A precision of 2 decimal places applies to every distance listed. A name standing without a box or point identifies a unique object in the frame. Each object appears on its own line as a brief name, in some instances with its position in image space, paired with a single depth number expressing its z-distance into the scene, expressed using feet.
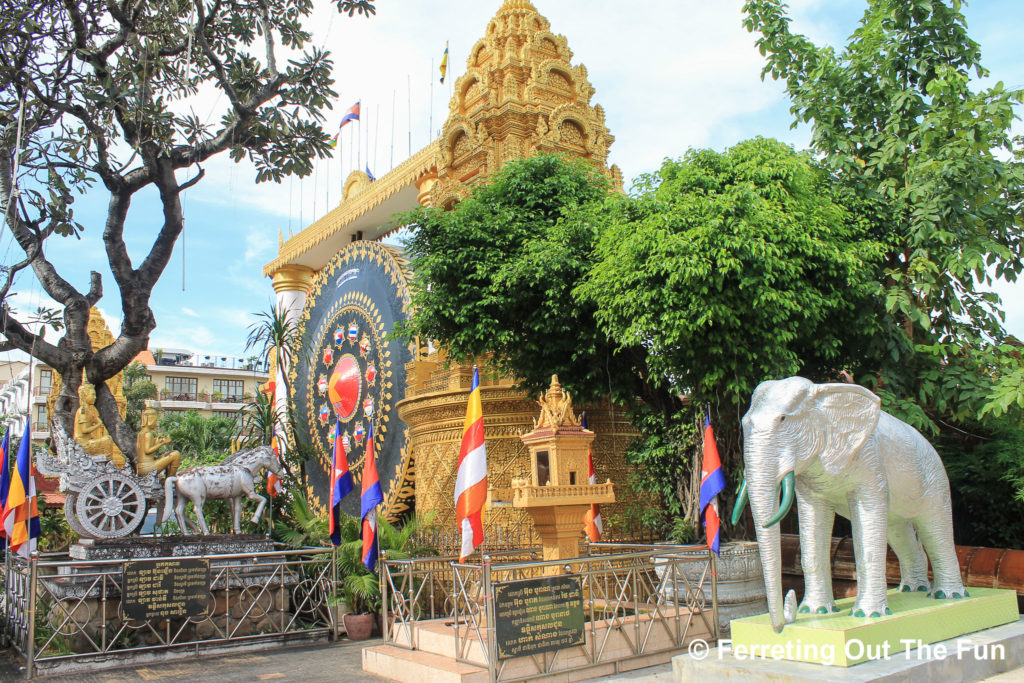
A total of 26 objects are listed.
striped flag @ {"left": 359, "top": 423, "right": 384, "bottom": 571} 33.73
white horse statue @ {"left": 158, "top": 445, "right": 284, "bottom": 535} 35.73
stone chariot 32.45
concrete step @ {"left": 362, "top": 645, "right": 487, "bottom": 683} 22.91
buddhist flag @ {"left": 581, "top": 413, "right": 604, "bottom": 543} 36.60
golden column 86.53
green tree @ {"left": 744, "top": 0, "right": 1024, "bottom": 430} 32.71
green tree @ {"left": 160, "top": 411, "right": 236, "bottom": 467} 93.20
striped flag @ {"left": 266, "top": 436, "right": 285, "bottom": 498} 45.98
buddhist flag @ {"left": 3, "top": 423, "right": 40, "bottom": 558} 31.71
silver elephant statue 19.48
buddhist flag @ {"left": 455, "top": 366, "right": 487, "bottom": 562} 25.68
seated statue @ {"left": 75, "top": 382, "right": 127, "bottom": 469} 43.20
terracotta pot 36.68
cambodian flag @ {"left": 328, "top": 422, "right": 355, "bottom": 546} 36.04
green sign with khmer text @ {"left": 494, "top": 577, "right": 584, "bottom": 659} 22.50
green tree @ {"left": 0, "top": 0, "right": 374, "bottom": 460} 31.14
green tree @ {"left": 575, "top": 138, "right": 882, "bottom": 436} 30.81
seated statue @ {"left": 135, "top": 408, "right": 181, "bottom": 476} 35.04
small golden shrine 30.14
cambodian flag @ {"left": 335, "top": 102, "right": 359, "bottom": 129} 82.23
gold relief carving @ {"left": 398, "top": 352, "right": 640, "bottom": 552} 44.11
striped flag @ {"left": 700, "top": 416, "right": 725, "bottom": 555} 28.55
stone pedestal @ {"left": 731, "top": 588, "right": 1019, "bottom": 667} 18.40
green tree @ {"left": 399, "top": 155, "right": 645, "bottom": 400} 38.42
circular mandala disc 56.95
